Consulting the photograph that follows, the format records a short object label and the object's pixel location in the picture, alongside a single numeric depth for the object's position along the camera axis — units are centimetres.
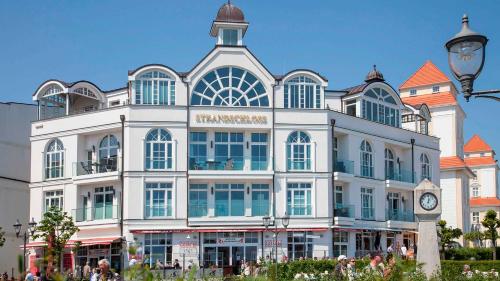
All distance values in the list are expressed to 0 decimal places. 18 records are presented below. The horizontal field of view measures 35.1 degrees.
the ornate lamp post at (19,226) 4292
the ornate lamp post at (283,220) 4100
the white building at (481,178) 9500
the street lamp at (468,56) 880
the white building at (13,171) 5491
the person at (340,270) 1888
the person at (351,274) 1810
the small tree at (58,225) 4397
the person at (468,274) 1997
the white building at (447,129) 7344
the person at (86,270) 3747
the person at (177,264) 4381
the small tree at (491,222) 6238
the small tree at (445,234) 5691
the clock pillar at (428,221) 2466
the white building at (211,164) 4741
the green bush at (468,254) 5712
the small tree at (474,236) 7019
